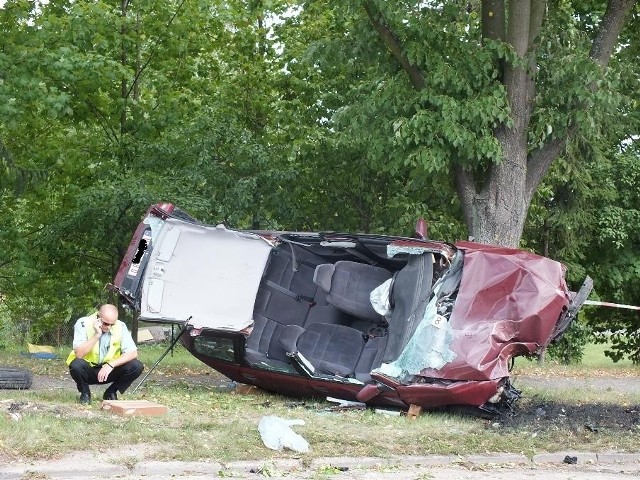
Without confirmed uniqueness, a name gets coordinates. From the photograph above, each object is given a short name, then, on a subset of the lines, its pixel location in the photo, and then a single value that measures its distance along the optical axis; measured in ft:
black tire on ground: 39.65
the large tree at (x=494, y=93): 48.21
